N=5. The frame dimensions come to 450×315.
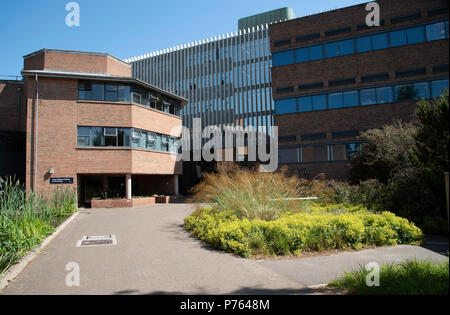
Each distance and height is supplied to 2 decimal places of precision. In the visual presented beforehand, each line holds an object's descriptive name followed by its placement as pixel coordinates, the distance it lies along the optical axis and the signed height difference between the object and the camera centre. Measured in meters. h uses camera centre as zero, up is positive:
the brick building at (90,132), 21.53 +3.28
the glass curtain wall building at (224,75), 54.59 +18.08
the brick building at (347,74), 24.84 +7.99
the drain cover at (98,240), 9.57 -1.86
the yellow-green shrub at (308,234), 7.98 -1.49
